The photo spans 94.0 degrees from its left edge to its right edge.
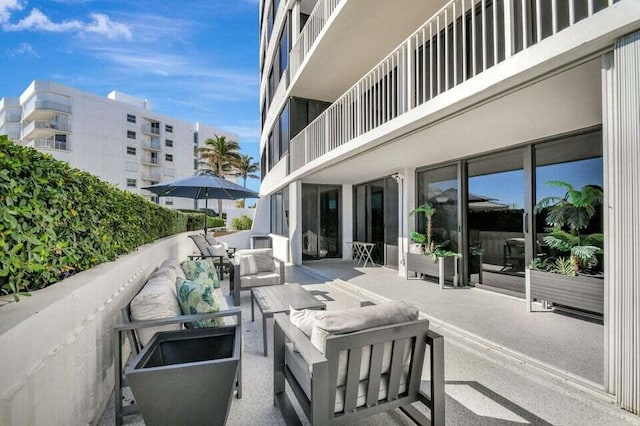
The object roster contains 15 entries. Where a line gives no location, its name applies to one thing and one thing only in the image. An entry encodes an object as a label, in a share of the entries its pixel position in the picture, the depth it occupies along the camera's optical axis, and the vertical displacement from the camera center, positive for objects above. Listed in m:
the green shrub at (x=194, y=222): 13.65 -0.31
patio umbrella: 6.57 +0.64
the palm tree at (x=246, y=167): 33.25 +5.65
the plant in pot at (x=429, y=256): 6.05 -0.84
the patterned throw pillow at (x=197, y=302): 2.72 -0.80
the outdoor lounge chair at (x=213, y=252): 7.61 -0.98
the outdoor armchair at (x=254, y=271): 5.28 -1.08
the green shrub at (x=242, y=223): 21.96 -0.56
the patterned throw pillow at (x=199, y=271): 4.00 -0.78
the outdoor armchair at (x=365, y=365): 1.77 -0.95
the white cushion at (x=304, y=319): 2.11 -0.77
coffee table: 3.56 -1.12
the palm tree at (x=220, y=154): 30.75 +6.40
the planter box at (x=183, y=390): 1.80 -1.08
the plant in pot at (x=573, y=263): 3.71 -0.65
